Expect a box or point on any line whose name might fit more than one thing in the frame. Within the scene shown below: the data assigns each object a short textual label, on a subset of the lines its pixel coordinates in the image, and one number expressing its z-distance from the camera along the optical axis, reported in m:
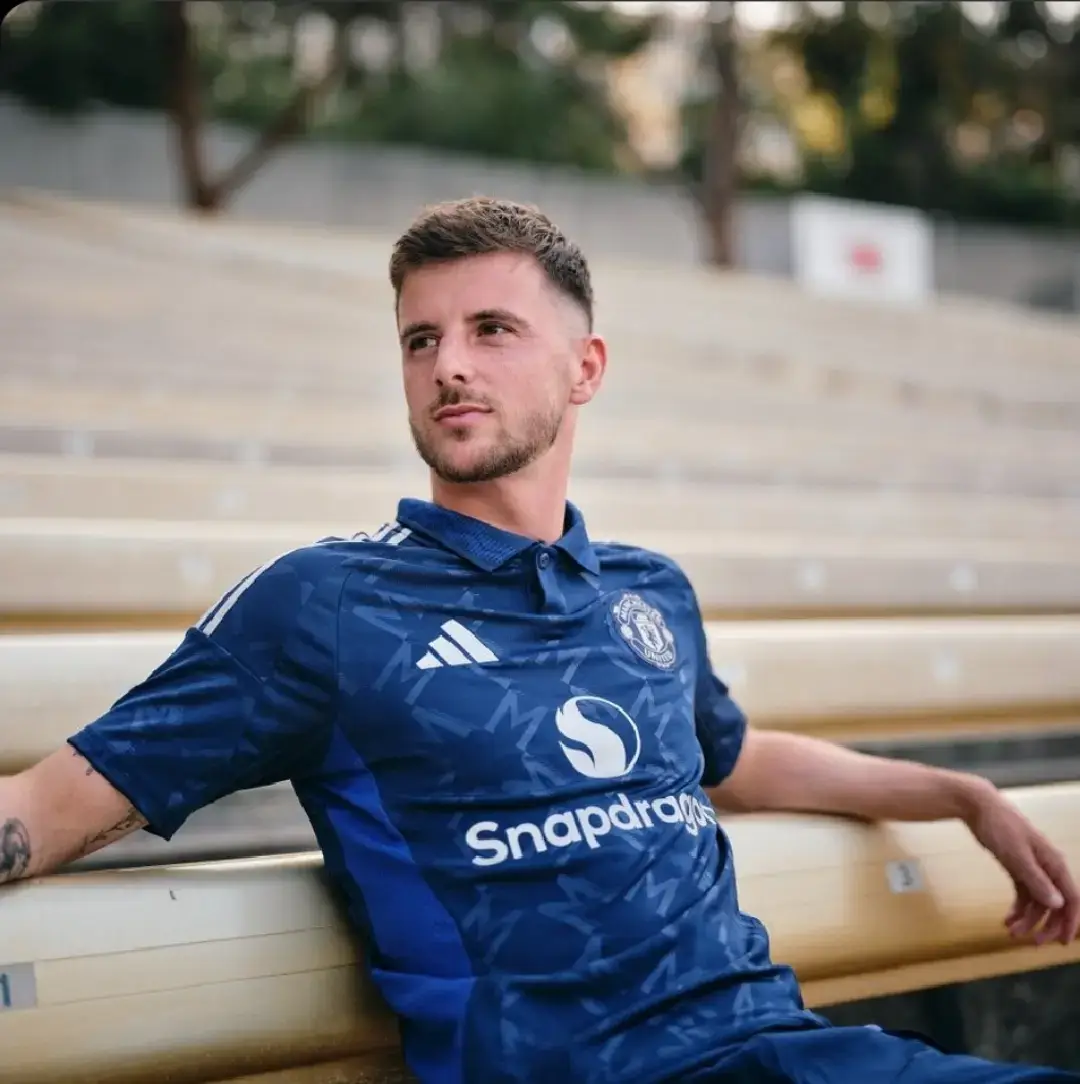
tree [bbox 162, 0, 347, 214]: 9.12
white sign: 11.27
